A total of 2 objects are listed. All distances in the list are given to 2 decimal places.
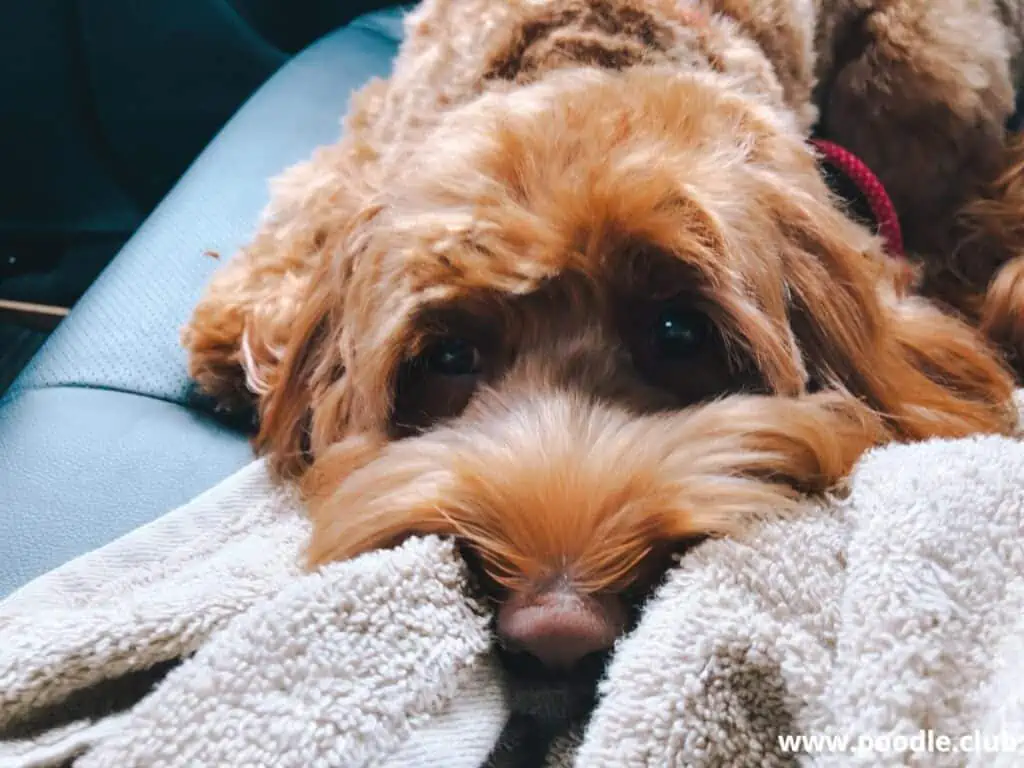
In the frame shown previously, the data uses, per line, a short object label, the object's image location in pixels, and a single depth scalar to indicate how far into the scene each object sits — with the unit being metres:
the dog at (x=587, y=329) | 0.34
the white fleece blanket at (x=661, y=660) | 0.29
